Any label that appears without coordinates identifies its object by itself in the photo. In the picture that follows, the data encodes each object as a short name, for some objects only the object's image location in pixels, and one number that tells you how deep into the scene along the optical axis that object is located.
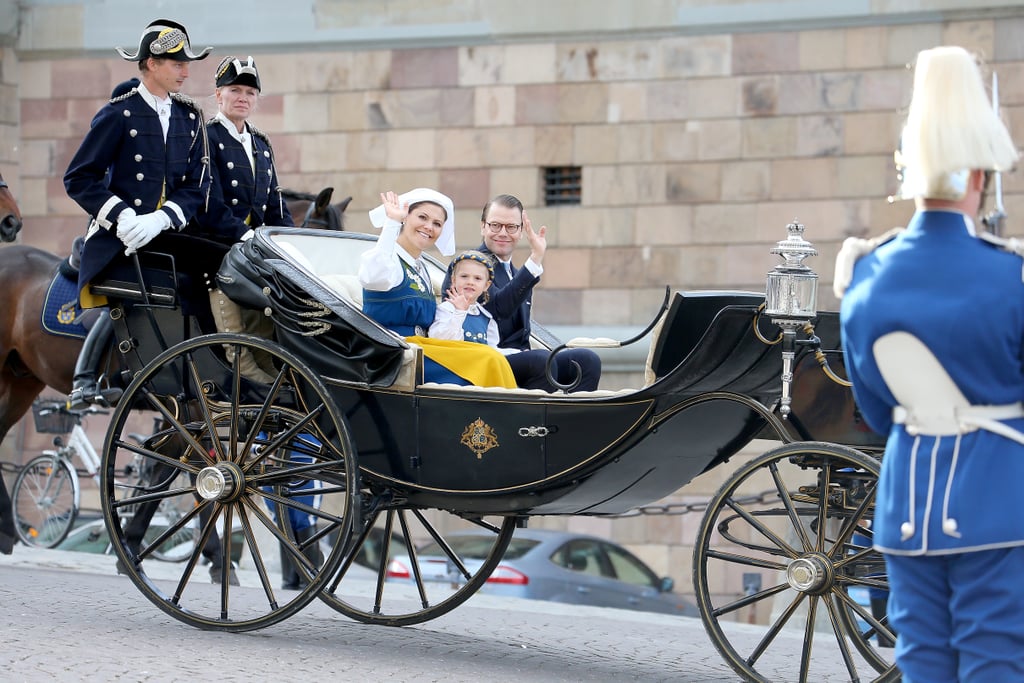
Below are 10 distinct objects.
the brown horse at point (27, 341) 17.02
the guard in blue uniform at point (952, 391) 6.15
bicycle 23.81
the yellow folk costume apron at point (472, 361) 11.51
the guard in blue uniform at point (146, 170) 12.52
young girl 11.95
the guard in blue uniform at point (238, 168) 13.73
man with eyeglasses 11.81
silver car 22.73
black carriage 10.05
